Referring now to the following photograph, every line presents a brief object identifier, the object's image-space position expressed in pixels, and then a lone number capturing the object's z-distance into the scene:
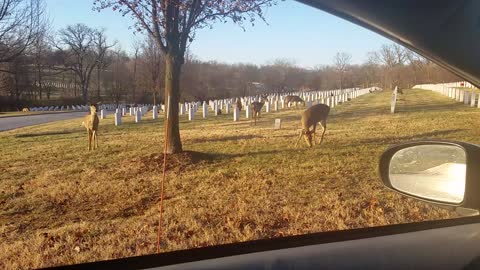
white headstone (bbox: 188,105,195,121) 18.66
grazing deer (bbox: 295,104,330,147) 11.82
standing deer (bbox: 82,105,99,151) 11.88
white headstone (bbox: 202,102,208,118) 18.56
